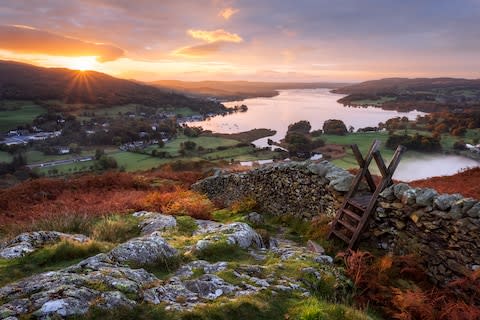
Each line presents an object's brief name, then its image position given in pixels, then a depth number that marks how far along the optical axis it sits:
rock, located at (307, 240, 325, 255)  8.97
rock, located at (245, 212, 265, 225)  12.48
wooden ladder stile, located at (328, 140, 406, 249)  9.27
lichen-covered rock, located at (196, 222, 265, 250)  7.94
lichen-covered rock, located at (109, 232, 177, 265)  6.24
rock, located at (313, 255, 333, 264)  7.80
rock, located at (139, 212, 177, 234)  9.91
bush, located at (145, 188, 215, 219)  12.94
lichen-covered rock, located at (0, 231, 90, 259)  6.54
